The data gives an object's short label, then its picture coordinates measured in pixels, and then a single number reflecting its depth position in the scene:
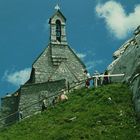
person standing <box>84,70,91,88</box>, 23.20
